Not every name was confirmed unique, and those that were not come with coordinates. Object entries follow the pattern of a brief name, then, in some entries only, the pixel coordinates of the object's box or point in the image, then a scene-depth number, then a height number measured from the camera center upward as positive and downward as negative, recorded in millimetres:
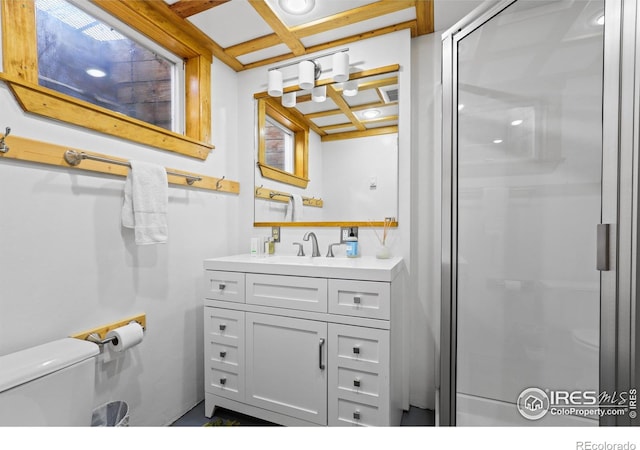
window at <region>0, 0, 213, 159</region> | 1100 +712
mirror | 1744 +421
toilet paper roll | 1288 -526
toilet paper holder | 1249 -498
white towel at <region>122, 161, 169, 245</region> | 1345 +74
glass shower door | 1178 -1
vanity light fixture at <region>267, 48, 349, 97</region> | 1723 +916
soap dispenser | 1736 -162
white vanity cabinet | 1276 -584
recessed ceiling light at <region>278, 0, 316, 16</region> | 1522 +1131
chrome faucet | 1837 -148
